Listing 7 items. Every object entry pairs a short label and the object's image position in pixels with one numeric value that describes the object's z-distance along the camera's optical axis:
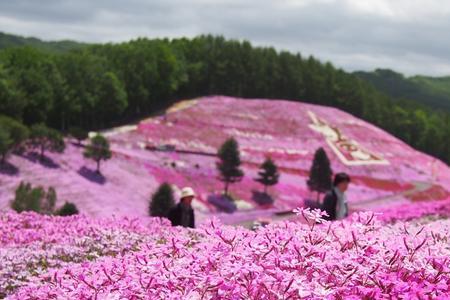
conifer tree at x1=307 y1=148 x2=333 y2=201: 66.81
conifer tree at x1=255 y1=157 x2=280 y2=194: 65.44
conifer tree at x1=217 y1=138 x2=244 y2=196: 63.69
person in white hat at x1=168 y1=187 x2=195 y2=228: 12.67
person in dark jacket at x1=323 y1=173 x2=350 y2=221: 13.07
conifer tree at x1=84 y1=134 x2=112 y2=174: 57.16
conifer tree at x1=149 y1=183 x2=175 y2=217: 44.44
